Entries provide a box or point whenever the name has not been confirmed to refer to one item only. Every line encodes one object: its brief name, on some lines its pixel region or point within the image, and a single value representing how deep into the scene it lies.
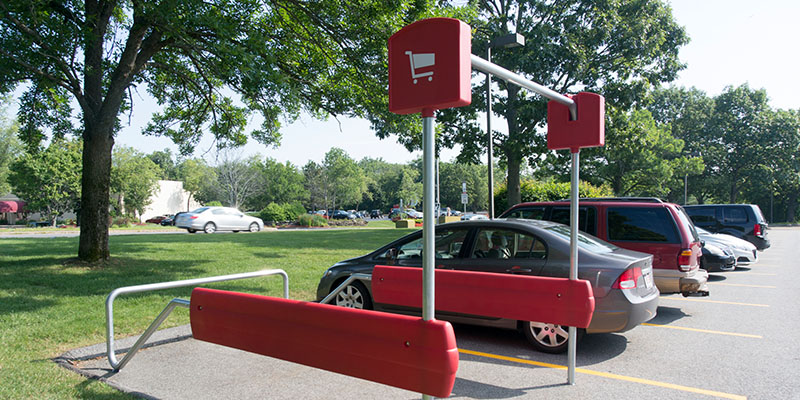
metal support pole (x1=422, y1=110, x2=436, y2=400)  2.56
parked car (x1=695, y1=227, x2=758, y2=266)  12.62
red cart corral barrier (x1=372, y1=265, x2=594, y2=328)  4.27
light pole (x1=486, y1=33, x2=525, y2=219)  11.35
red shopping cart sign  2.52
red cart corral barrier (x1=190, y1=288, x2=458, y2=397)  2.74
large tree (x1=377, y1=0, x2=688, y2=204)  19.94
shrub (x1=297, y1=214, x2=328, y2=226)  39.62
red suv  7.02
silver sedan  26.45
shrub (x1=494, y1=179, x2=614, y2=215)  23.30
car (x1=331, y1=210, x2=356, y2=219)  66.88
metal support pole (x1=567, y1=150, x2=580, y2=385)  4.34
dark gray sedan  5.11
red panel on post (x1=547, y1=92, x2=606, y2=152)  4.31
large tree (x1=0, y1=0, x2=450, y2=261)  9.15
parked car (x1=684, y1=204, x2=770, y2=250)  16.14
